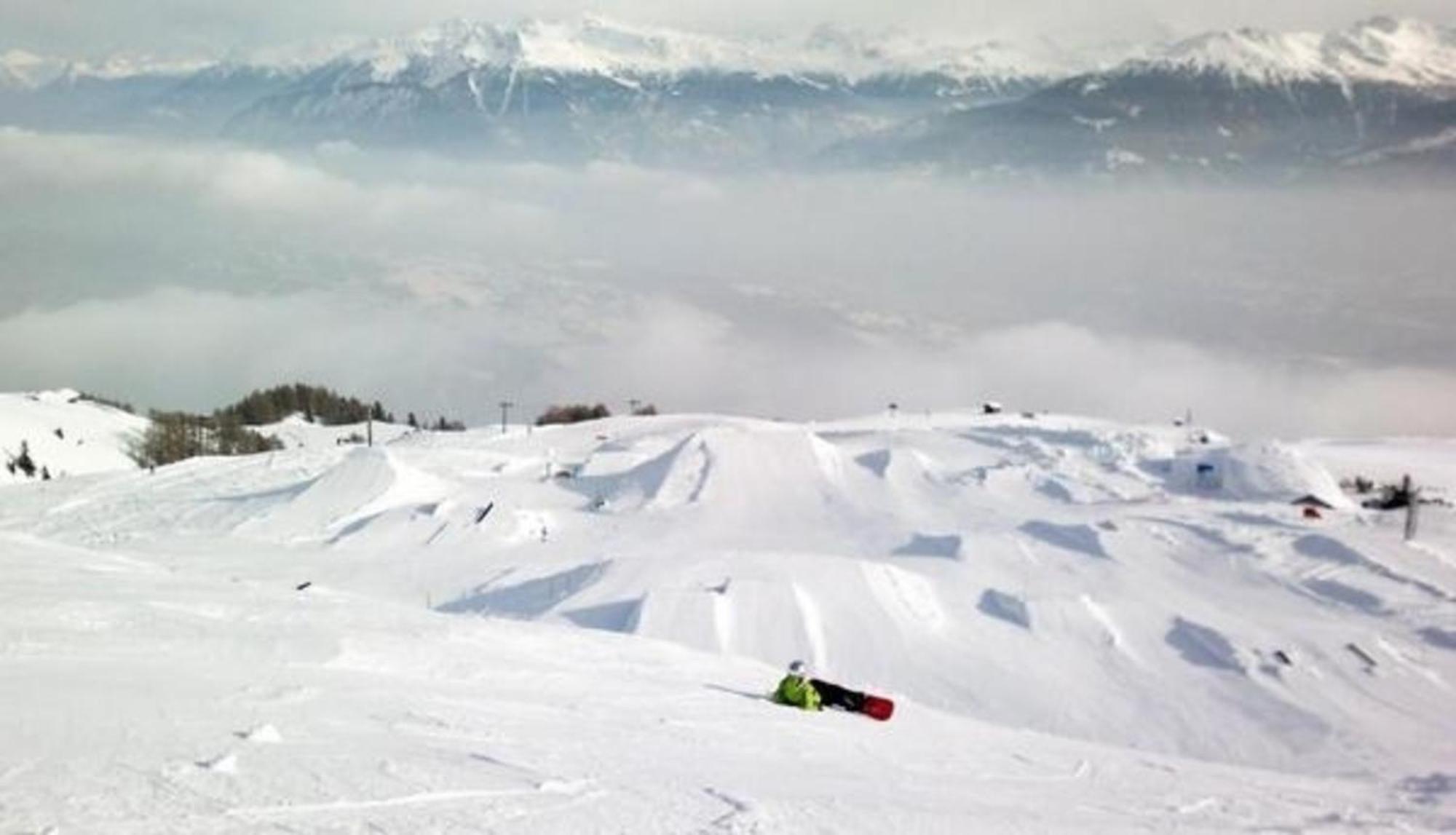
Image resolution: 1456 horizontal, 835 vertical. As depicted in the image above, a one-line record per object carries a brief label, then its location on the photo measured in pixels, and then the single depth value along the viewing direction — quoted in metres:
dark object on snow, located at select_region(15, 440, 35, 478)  116.94
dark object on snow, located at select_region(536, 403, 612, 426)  140.50
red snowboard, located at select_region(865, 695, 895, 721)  20.62
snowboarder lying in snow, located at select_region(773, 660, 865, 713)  20.22
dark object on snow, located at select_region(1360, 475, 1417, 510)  66.00
